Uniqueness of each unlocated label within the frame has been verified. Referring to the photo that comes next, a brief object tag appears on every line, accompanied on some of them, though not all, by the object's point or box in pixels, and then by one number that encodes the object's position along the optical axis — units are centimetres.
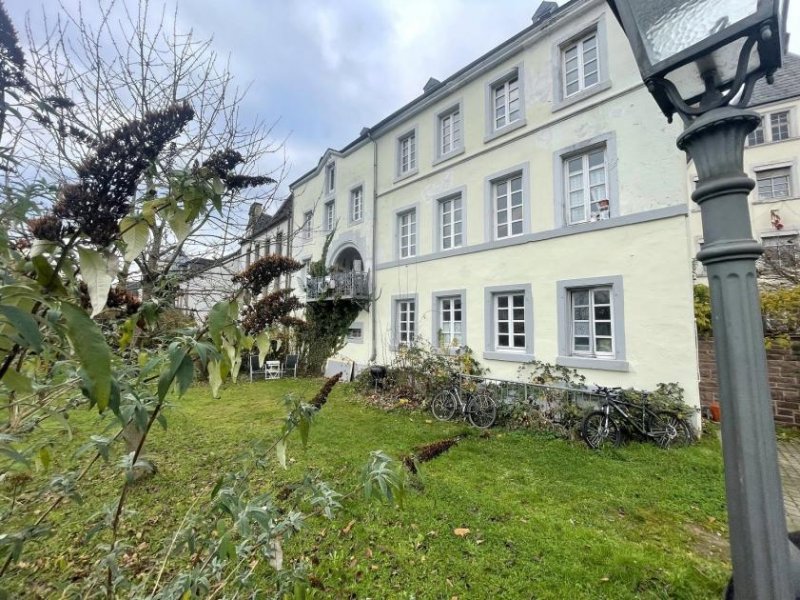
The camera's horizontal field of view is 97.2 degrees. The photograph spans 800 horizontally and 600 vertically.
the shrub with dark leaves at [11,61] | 114
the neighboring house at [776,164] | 1638
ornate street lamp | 107
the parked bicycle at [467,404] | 751
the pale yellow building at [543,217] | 690
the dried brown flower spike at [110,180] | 100
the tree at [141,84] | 396
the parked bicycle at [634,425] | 612
